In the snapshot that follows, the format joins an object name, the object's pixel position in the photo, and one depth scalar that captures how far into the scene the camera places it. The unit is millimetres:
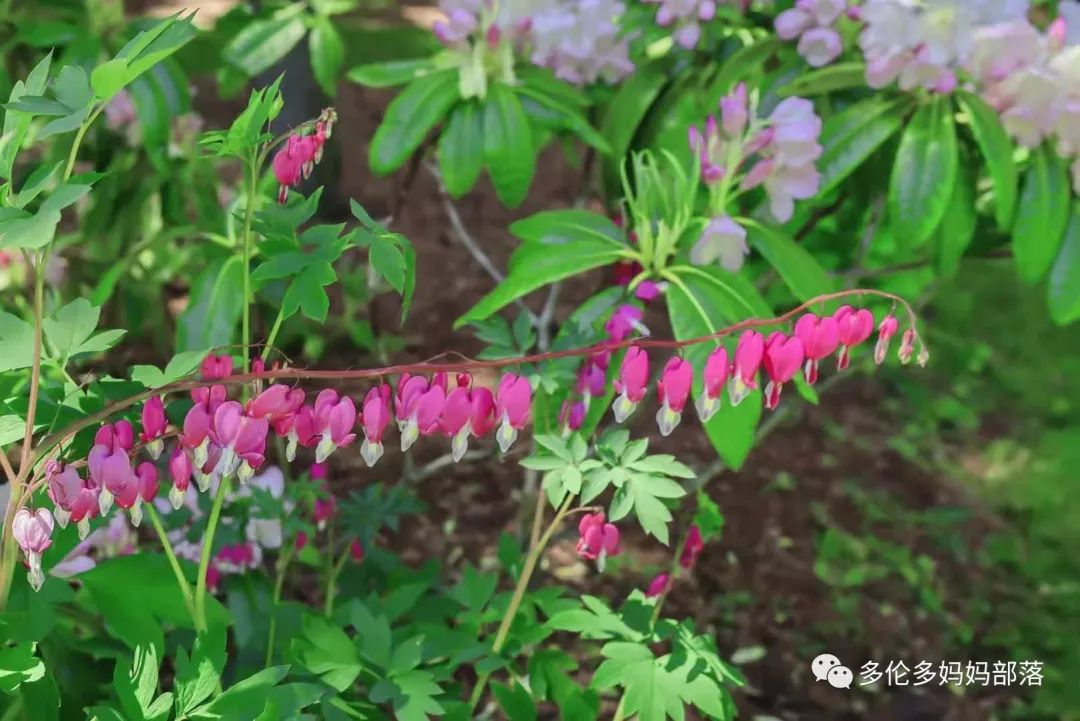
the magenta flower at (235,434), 1014
